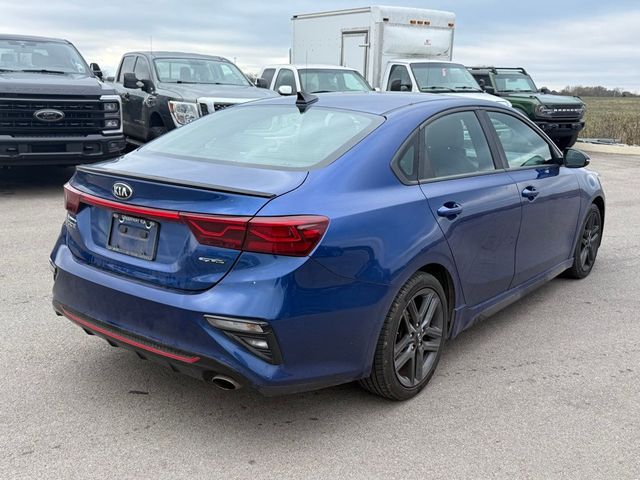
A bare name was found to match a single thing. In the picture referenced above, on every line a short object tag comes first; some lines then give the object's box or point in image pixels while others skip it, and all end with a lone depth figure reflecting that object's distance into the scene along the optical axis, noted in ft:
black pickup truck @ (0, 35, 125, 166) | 28.17
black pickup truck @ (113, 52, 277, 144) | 33.14
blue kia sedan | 9.40
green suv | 52.19
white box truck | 47.19
